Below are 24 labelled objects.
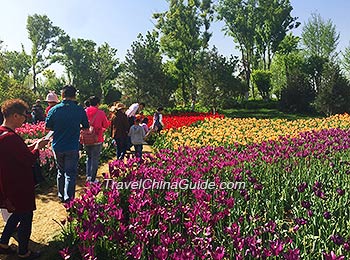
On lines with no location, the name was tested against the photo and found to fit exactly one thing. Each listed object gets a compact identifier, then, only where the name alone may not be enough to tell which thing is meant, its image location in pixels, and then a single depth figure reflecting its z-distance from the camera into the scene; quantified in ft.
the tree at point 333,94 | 75.51
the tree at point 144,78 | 96.17
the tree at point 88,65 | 153.17
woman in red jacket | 11.63
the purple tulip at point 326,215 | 10.27
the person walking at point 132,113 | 32.48
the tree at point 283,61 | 129.00
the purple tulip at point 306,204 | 10.48
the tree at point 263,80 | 128.47
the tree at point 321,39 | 137.90
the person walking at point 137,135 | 28.27
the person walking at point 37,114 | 44.52
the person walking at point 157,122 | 41.64
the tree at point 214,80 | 86.63
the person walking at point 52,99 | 21.03
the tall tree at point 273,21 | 137.80
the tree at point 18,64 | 169.07
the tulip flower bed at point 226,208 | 8.95
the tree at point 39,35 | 168.35
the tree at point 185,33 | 111.75
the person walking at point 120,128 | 27.07
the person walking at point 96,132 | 20.95
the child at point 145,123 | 32.88
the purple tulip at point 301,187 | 12.40
